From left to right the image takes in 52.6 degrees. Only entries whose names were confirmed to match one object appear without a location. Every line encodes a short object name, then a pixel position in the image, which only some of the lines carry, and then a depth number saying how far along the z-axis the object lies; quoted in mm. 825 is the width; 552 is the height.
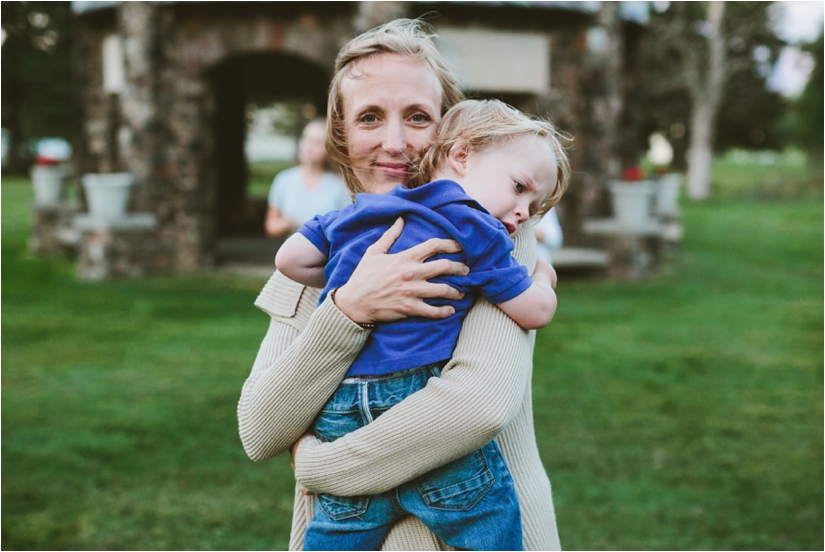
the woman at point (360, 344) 1545
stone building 10070
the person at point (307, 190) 6820
